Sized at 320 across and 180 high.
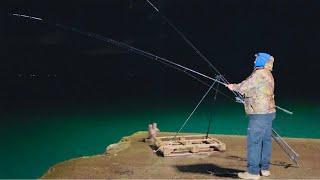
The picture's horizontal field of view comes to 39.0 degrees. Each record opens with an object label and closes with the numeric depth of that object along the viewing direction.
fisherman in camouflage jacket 7.70
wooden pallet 10.42
